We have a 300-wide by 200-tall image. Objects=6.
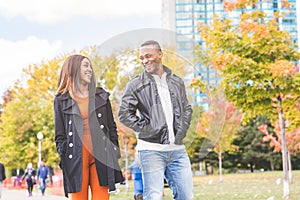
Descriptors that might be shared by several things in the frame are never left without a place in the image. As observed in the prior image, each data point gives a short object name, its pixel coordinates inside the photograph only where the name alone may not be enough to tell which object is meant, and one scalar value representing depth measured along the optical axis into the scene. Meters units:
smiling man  4.05
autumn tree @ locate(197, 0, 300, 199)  9.81
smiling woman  4.04
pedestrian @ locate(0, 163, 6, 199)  9.94
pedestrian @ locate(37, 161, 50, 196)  15.83
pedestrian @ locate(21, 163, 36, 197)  15.97
